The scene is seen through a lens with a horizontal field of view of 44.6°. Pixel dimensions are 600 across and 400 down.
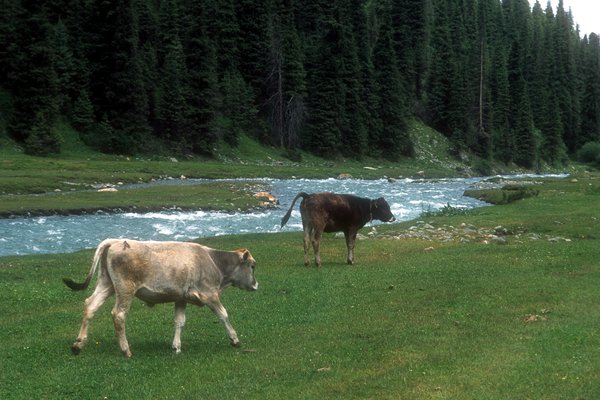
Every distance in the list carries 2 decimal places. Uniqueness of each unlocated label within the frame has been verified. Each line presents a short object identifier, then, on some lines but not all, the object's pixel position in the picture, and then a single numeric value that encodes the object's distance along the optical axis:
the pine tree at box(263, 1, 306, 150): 96.50
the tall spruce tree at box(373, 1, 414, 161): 106.50
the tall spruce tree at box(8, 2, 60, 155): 64.81
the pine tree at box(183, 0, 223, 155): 82.31
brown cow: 23.75
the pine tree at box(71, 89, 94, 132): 72.19
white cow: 12.18
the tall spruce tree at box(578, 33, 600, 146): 157.50
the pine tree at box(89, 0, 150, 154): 75.62
